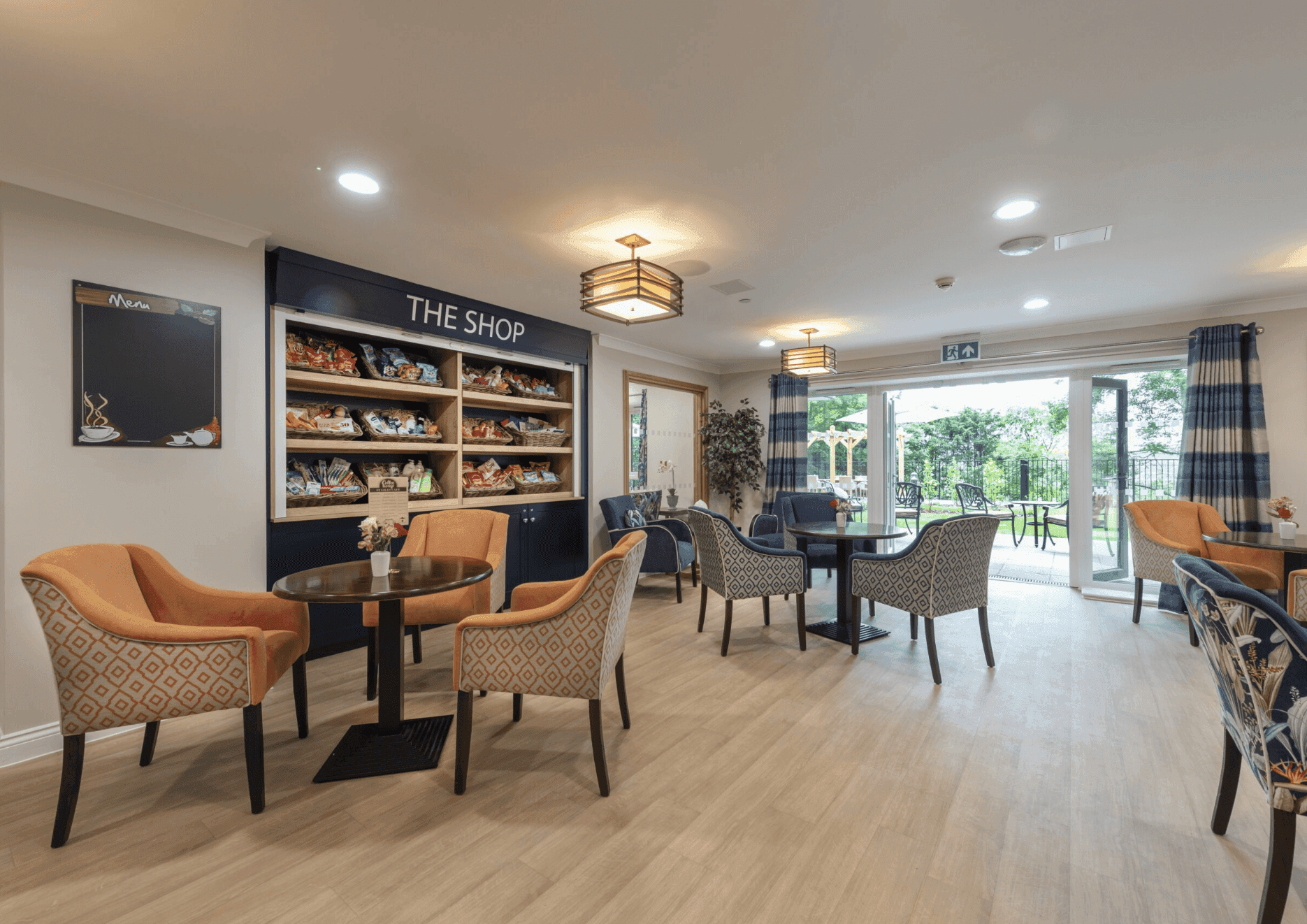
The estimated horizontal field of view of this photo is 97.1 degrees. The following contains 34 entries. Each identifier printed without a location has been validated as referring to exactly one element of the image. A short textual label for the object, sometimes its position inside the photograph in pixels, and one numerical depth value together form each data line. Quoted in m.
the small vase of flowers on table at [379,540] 2.49
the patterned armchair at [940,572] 3.24
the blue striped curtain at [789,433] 6.72
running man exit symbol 5.57
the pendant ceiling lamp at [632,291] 2.93
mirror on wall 6.29
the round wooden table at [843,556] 3.87
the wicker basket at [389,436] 4.04
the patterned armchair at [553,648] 2.11
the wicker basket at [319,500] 3.64
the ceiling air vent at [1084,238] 3.07
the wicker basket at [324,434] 3.62
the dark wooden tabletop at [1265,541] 3.33
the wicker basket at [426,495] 4.16
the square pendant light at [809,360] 5.02
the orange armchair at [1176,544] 3.86
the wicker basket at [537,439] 5.05
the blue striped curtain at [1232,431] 4.33
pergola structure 6.82
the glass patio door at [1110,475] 5.21
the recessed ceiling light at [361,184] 2.49
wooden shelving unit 3.44
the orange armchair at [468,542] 3.10
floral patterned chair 1.42
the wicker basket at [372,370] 3.97
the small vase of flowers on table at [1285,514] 3.67
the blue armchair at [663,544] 5.18
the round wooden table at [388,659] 2.23
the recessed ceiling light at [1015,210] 2.74
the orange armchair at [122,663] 1.85
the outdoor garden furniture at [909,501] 6.87
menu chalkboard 2.62
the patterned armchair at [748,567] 3.68
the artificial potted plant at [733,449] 7.03
